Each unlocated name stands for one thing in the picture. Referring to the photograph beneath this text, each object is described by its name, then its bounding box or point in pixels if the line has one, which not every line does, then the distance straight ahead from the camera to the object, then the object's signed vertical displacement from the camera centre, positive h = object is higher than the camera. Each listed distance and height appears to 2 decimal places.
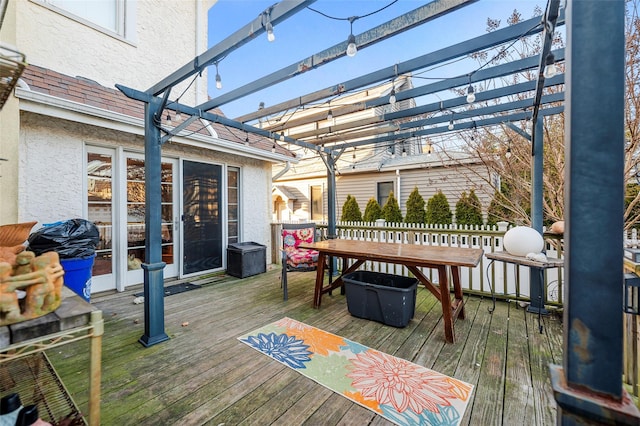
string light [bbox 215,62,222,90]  2.67 +1.32
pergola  0.79 -0.02
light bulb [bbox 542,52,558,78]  2.08 +1.12
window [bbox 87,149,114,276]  3.90 +0.18
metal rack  1.02 -0.47
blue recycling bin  2.99 -0.66
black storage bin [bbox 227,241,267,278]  5.03 -0.89
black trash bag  2.91 -0.27
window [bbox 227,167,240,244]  5.60 +0.17
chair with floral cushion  5.21 -0.62
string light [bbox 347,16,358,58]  2.05 +1.24
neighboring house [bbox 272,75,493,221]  7.25 +1.11
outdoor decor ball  2.89 -0.34
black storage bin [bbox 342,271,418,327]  2.94 -0.96
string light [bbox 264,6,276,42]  1.84 +1.24
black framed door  4.86 -0.08
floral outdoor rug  1.79 -1.28
